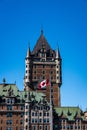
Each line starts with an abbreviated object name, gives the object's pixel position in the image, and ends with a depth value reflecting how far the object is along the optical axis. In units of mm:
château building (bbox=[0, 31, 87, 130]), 137625
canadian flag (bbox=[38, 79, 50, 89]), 95850
